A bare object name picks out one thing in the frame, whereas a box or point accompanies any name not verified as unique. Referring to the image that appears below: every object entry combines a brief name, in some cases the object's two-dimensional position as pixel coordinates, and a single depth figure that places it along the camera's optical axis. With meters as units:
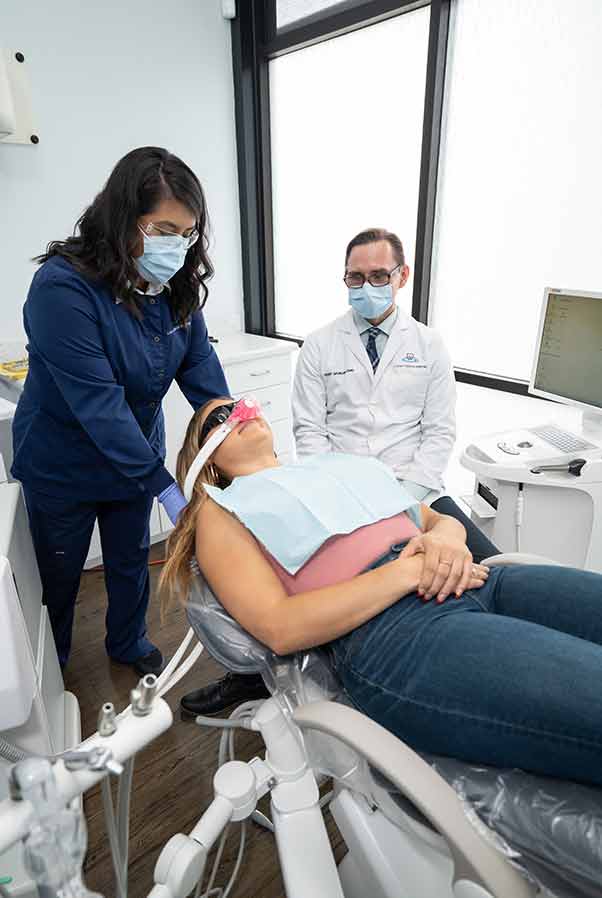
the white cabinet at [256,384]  2.39
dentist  1.67
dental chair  0.67
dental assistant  1.22
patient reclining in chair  0.78
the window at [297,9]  2.57
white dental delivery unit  0.90
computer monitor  1.62
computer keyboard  1.67
